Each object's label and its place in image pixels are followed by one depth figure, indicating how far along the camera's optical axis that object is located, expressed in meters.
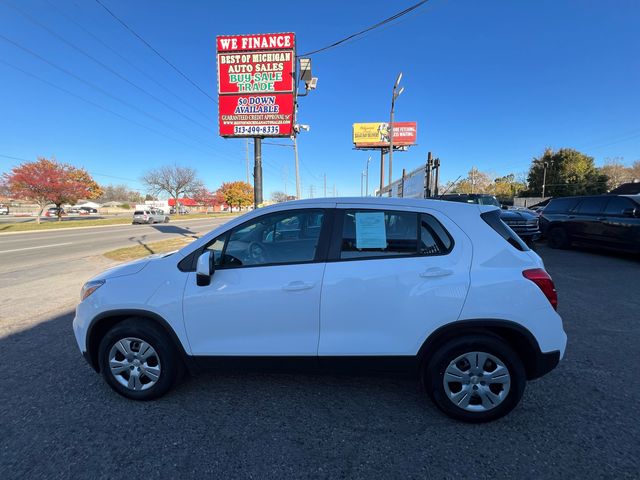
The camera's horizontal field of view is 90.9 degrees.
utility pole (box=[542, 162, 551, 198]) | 51.53
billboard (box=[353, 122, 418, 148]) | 50.78
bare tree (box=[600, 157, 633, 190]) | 53.88
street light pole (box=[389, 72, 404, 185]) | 15.28
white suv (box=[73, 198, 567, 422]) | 2.36
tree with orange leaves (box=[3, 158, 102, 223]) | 30.48
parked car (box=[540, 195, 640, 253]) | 8.30
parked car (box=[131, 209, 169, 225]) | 36.22
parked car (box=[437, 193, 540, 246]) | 11.44
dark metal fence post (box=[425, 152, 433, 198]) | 12.12
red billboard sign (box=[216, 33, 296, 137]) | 10.59
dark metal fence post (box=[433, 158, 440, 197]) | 12.25
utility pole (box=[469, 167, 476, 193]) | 71.69
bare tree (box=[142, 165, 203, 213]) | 64.12
